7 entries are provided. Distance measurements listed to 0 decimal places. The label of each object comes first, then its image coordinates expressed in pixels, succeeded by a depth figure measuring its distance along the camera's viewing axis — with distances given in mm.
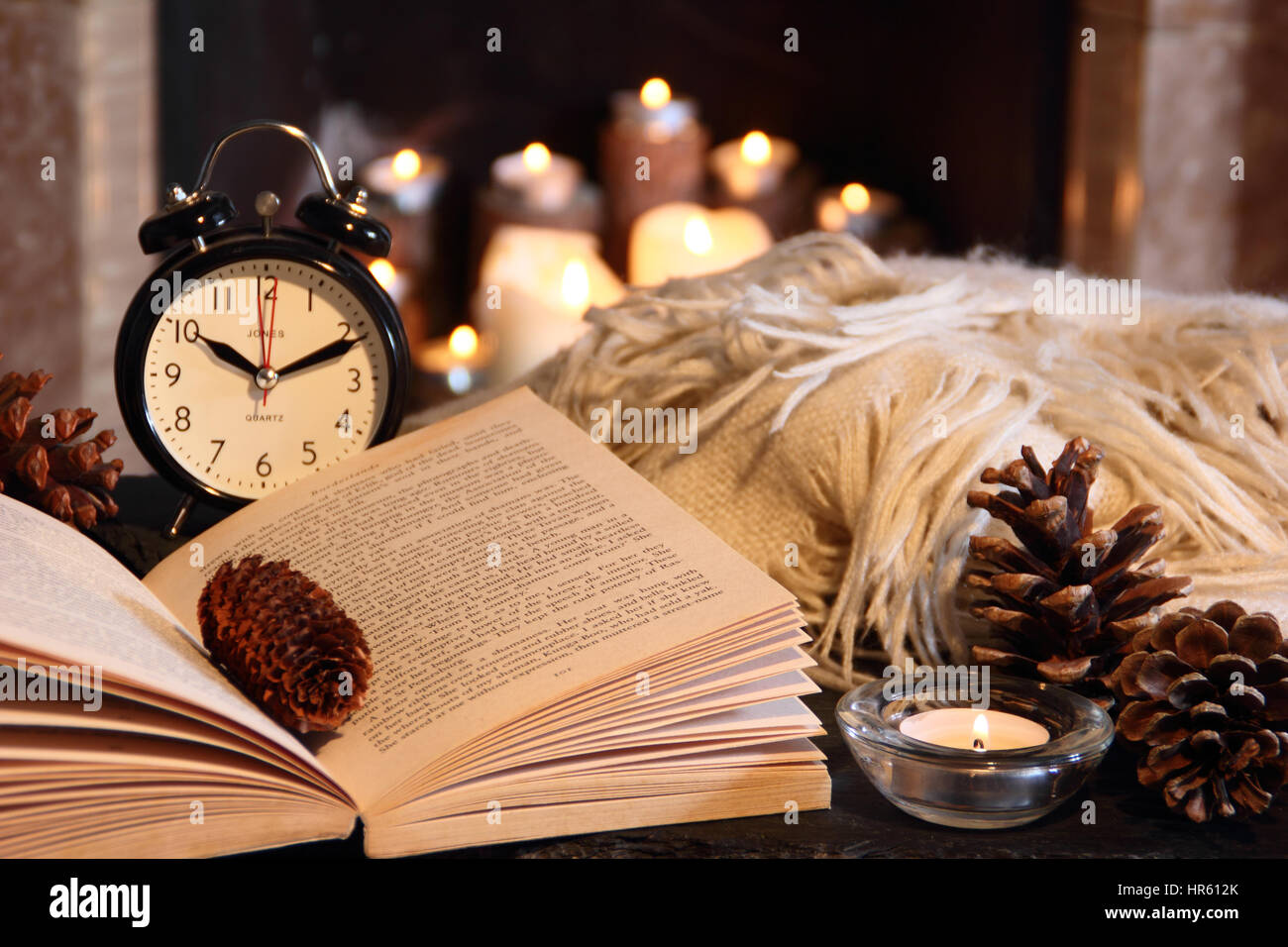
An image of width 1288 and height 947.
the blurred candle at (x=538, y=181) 2129
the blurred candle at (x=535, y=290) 1848
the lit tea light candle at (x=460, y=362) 2039
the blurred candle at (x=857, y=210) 2135
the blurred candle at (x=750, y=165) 2129
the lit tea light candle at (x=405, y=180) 2139
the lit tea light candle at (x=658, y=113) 2141
